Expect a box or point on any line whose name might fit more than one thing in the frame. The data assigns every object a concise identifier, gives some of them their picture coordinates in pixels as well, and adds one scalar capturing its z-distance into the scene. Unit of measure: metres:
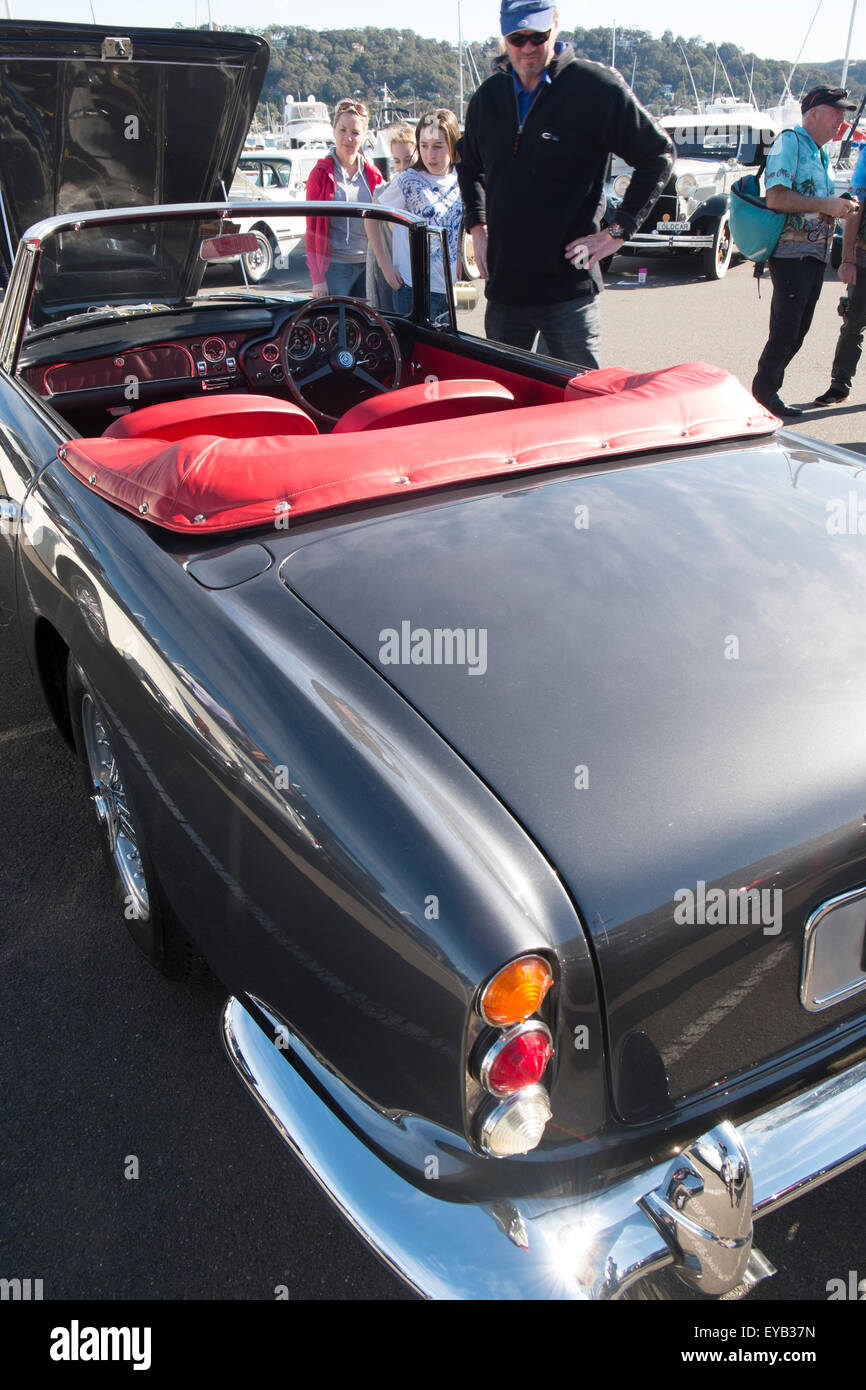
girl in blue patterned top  6.11
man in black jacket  3.72
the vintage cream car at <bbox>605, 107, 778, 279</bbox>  11.54
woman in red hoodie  6.68
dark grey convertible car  1.30
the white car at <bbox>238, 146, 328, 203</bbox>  14.05
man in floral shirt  5.40
